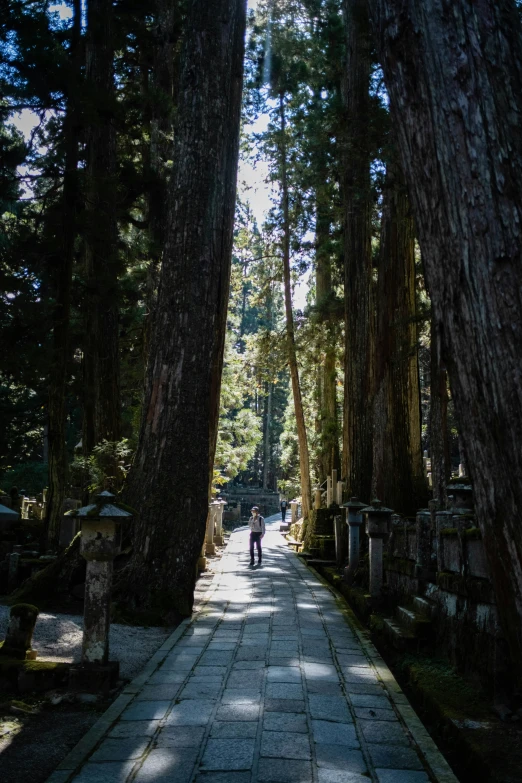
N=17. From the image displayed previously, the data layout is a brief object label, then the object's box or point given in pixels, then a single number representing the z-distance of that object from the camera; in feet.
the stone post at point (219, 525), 70.70
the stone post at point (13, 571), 31.48
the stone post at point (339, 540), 46.56
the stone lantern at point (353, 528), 36.70
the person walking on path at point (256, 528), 51.60
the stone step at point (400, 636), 20.81
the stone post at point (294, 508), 102.29
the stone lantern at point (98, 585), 16.71
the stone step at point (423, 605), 21.43
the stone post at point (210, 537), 59.59
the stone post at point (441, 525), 20.76
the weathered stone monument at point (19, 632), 17.15
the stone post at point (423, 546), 23.38
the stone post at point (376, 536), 28.84
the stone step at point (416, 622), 20.76
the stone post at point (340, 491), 54.89
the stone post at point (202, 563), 45.22
